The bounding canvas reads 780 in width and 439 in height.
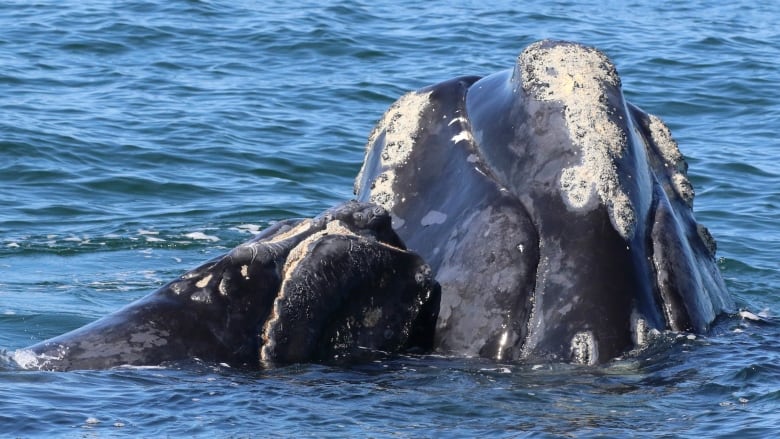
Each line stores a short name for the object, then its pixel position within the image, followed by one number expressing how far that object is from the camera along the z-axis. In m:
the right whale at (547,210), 10.49
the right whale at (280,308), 10.12
